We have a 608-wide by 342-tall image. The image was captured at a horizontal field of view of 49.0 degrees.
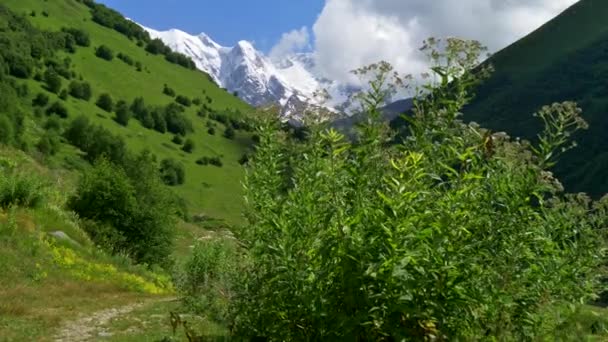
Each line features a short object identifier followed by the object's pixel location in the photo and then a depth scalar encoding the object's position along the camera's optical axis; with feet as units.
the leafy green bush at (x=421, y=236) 18.93
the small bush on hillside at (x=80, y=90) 454.40
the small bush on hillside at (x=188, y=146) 506.48
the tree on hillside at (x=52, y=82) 431.43
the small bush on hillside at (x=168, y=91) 586.04
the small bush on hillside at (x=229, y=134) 579.07
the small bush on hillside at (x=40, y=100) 403.83
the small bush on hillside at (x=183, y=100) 583.13
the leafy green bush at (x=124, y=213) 126.82
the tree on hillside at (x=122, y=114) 469.86
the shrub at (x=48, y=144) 305.94
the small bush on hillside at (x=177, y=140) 505.25
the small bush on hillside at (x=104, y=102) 472.85
